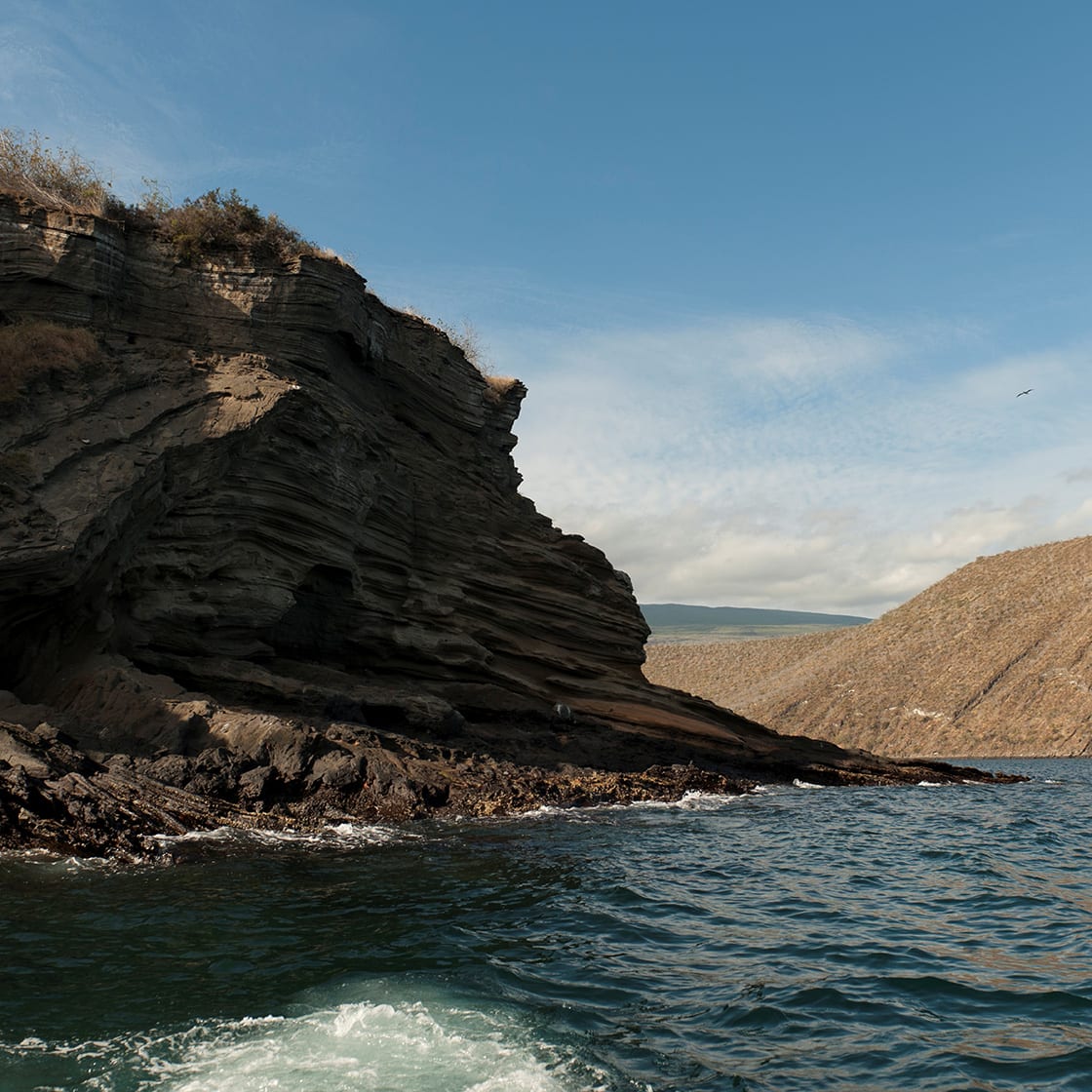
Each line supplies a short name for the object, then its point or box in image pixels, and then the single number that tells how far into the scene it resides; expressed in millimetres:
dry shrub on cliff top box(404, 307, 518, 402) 34406
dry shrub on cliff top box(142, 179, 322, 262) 25014
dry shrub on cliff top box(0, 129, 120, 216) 23938
